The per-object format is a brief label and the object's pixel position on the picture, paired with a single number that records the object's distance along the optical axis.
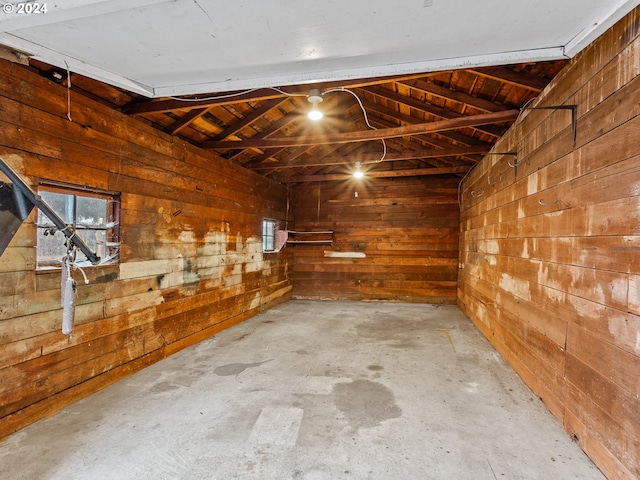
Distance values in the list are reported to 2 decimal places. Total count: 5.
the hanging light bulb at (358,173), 5.68
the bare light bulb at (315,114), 3.09
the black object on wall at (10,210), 1.15
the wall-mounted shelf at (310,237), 6.92
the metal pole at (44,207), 1.11
